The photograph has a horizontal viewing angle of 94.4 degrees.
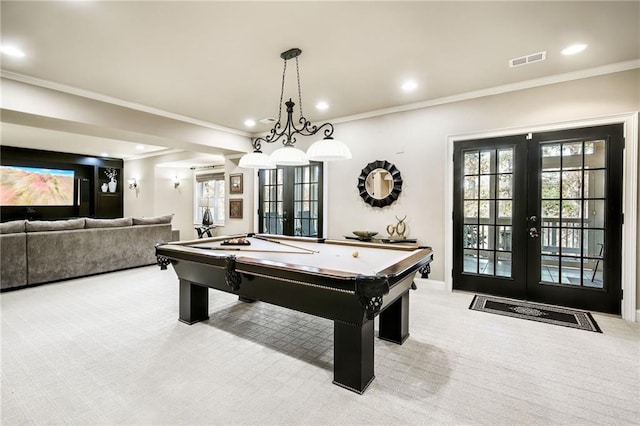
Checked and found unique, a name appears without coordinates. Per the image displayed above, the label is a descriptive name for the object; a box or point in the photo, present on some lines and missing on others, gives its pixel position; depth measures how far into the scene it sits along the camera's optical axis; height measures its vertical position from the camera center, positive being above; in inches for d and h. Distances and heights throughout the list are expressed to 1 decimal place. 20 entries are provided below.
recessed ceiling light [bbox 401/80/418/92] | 141.0 +60.6
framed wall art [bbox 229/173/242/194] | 255.1 +21.4
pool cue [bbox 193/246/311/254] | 110.8 -15.8
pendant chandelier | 99.1 +19.7
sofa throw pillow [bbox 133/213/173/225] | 219.9 -9.4
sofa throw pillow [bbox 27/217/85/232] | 169.5 -10.8
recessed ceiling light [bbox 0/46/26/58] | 109.4 +58.9
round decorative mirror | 176.9 +15.8
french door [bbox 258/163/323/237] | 212.7 +6.3
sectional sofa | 161.9 -24.9
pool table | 71.9 -20.6
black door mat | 119.6 -45.4
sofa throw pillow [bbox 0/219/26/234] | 160.8 -11.0
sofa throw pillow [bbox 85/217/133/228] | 193.9 -10.4
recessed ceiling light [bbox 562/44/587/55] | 109.0 +60.3
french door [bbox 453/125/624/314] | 129.1 -3.4
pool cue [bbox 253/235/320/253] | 114.1 -15.4
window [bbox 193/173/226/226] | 331.3 +14.3
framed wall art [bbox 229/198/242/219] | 255.6 +0.3
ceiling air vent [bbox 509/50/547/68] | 114.8 +60.2
